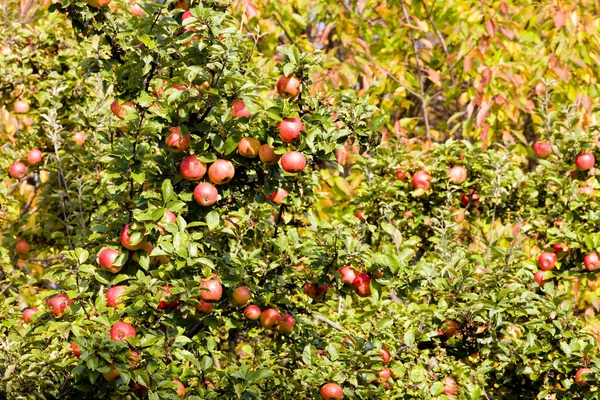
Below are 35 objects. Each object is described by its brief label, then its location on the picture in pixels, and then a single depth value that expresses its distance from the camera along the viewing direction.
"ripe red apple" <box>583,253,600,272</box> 6.90
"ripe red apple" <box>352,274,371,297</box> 5.59
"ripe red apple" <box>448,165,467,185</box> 7.51
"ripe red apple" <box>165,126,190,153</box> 5.04
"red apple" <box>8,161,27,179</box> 8.27
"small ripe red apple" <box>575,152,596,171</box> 7.59
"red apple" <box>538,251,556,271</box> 7.13
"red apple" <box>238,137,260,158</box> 5.05
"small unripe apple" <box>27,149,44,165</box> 8.18
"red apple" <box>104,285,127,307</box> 4.93
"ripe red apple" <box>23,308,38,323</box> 6.55
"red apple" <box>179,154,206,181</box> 5.07
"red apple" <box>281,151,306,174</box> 4.98
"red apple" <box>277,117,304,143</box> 4.94
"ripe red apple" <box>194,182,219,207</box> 5.14
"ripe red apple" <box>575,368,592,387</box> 5.73
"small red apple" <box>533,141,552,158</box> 8.62
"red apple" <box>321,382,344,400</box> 5.15
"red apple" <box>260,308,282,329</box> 5.54
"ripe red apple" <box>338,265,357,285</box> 5.57
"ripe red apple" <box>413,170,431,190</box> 7.55
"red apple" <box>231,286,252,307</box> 5.32
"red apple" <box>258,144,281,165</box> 5.07
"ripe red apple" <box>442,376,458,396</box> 6.41
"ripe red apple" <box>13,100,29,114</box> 8.92
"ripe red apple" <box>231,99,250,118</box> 5.04
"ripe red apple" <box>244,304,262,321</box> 5.53
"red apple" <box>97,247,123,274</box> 4.98
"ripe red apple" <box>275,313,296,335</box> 5.65
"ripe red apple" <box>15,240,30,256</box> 8.84
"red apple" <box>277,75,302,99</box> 5.08
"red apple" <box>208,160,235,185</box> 5.06
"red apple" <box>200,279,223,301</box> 5.00
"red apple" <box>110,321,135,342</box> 4.61
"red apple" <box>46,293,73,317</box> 5.16
